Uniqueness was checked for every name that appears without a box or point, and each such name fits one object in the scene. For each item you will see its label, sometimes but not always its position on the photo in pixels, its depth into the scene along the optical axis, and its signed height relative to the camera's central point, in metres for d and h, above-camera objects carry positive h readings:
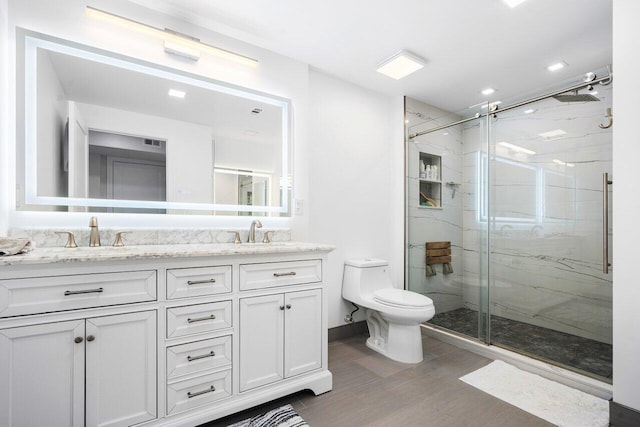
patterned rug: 1.53 -1.07
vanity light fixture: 1.69 +1.09
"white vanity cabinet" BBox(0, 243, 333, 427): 1.14 -0.55
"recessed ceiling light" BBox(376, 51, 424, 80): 2.33 +1.21
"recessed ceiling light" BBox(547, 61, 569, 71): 2.40 +1.21
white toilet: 2.21 -0.72
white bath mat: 1.60 -1.09
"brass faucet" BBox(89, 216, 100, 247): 1.61 -0.11
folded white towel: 1.15 -0.13
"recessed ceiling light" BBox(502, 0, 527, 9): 1.73 +1.23
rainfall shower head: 2.13 +0.86
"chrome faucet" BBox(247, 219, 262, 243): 2.12 -0.12
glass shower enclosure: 2.26 -0.08
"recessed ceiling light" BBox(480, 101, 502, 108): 2.53 +0.94
